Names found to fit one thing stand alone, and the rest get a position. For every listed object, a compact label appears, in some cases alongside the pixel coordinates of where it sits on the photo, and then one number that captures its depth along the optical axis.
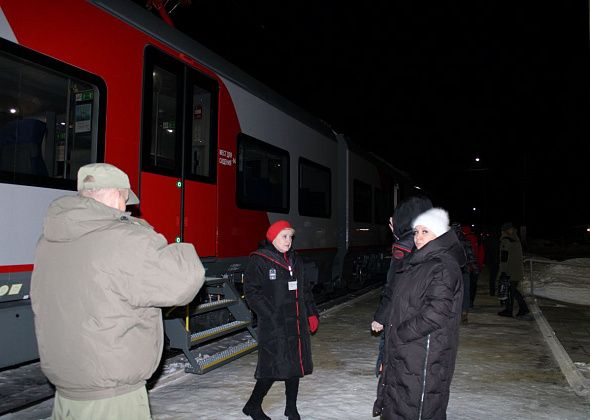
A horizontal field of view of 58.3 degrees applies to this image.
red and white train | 3.77
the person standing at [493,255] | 11.73
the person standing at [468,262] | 6.83
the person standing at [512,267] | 8.72
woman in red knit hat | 3.82
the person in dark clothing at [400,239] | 3.74
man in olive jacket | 1.95
